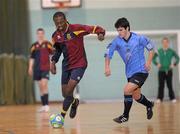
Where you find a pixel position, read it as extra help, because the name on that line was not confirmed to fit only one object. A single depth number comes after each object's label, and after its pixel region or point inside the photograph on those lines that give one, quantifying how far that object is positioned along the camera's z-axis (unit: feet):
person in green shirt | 86.48
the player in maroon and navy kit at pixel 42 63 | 67.62
